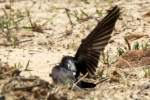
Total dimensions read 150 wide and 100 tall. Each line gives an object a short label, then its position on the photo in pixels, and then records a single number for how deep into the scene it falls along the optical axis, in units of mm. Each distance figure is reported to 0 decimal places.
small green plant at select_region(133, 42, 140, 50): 9869
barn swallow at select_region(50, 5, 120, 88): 7914
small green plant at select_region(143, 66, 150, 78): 8467
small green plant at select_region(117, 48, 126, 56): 9789
